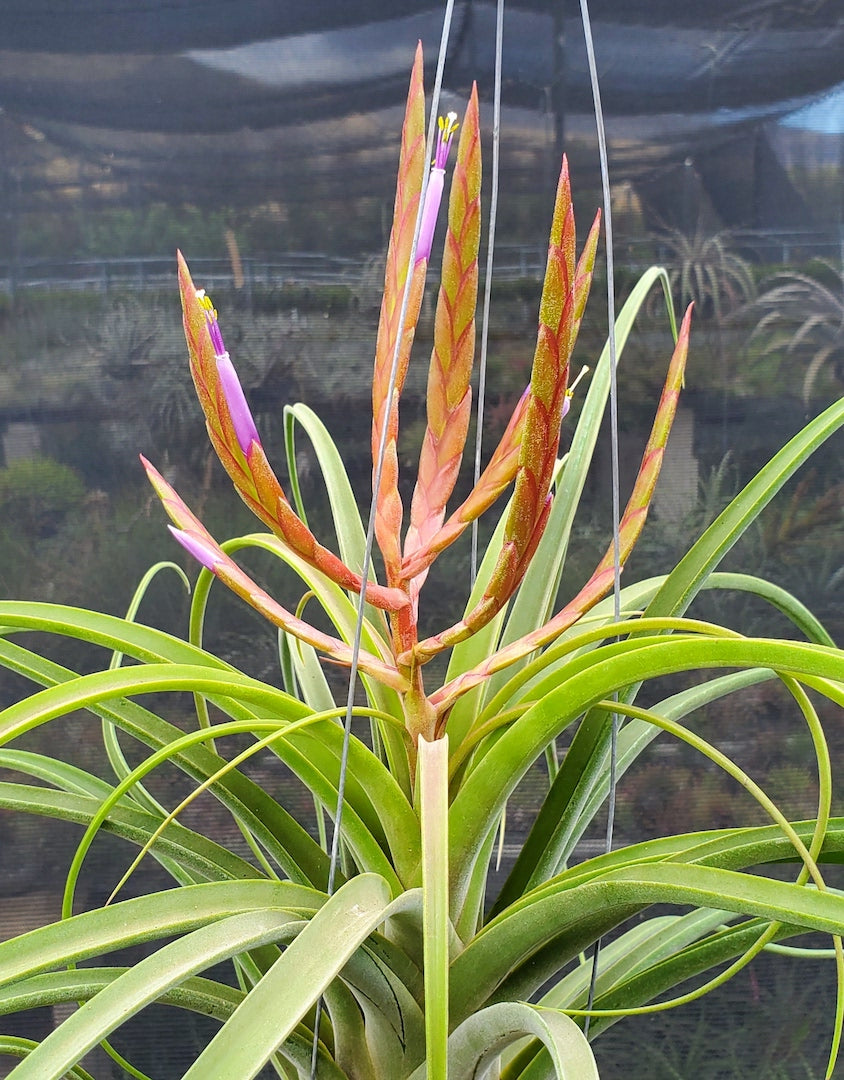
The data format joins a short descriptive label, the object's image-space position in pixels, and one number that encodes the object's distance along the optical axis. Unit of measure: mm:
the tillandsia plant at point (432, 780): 334
